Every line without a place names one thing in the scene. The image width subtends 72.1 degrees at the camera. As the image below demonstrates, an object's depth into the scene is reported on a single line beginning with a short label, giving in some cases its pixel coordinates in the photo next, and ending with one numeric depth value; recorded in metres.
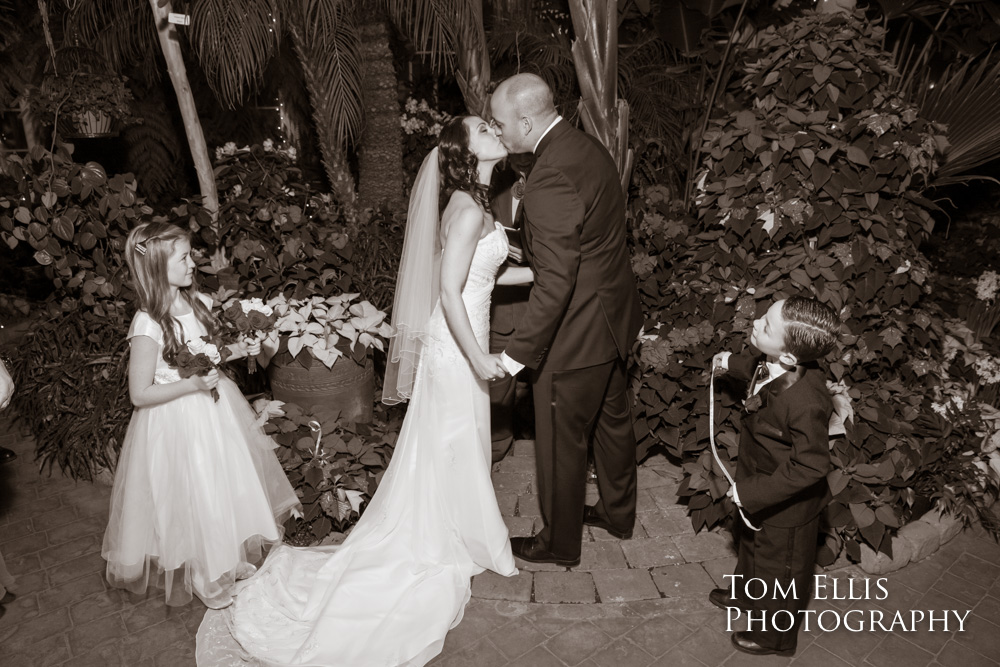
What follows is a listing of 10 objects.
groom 2.94
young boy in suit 2.45
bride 2.95
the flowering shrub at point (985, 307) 4.97
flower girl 3.01
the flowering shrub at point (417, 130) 7.05
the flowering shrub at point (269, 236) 4.48
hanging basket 5.05
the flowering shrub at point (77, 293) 4.25
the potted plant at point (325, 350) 4.13
